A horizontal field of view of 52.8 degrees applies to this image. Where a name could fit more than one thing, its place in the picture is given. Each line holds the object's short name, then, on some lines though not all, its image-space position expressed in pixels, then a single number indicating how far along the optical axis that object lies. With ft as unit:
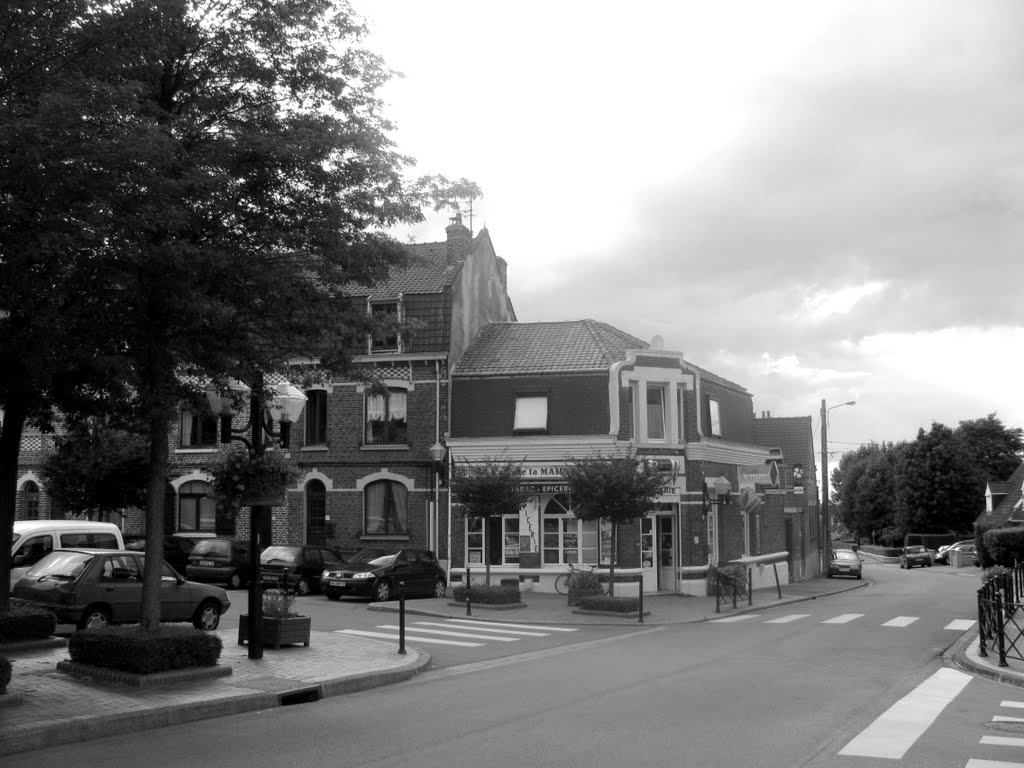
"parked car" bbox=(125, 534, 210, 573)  99.35
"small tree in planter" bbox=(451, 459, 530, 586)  89.76
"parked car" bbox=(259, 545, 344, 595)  91.56
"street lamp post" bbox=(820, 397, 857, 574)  152.25
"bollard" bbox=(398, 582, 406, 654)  52.80
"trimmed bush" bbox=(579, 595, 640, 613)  81.30
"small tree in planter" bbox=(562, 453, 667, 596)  84.69
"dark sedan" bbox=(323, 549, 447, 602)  88.28
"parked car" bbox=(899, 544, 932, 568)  214.48
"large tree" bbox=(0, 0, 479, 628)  34.91
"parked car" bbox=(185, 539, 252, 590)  93.97
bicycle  88.07
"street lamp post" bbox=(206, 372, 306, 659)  47.26
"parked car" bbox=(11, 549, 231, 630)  55.98
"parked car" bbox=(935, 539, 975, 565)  215.31
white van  69.51
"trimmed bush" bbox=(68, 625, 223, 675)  40.52
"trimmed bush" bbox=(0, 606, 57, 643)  48.75
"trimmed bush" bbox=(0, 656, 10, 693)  35.32
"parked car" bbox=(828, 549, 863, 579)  156.87
